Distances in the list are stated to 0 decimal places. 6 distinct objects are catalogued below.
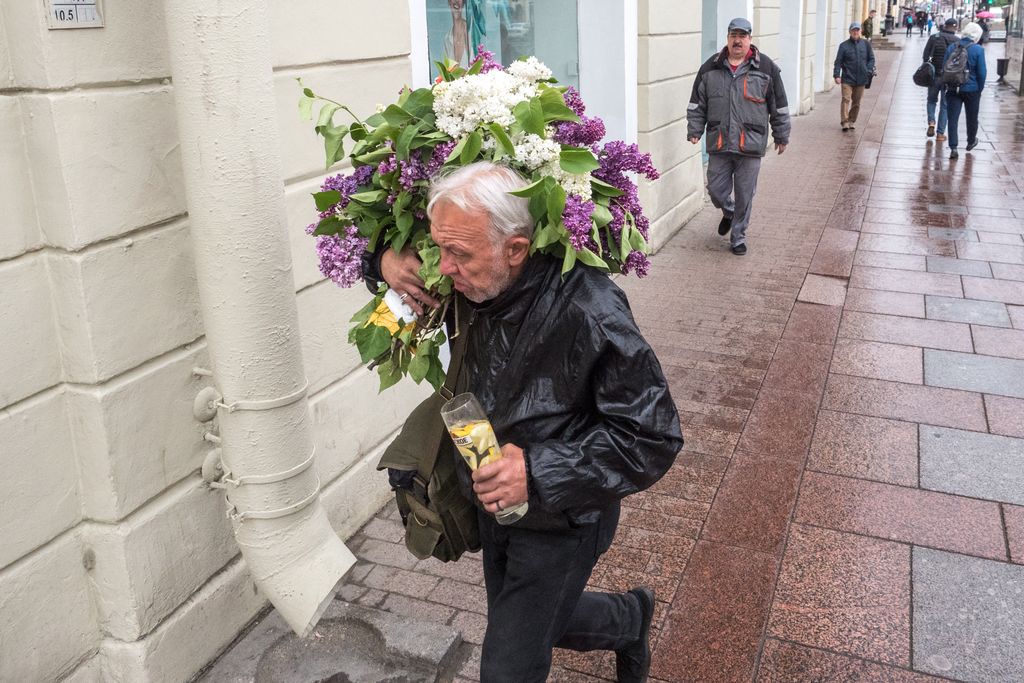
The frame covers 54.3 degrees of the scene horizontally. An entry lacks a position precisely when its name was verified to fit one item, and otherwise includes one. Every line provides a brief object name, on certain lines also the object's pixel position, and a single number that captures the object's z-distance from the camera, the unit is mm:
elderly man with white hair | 2293
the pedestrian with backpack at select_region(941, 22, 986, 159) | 14328
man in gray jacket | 8750
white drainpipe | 2873
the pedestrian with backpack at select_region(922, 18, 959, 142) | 15150
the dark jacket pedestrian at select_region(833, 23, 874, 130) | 17281
